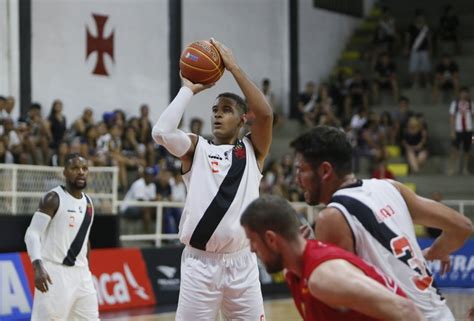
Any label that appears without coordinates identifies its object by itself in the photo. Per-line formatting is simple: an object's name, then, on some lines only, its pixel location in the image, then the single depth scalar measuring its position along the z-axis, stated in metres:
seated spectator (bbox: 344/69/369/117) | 25.52
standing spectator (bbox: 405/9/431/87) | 26.33
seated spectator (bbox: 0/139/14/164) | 15.77
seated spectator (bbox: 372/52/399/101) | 26.52
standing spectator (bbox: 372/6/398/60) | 27.64
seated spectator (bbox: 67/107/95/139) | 18.42
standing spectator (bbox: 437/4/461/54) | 27.09
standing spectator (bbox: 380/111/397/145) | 24.00
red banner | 14.16
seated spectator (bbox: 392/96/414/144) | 24.05
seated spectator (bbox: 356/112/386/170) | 23.02
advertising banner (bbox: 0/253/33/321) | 12.76
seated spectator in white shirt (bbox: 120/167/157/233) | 17.45
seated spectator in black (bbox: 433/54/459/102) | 25.59
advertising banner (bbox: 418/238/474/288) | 18.55
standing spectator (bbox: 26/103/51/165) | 16.72
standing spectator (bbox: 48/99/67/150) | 17.89
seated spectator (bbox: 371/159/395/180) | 20.25
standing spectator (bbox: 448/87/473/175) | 22.94
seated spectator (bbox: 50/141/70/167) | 16.40
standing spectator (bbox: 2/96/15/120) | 17.72
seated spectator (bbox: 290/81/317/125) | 25.14
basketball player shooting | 6.30
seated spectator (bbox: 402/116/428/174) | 23.70
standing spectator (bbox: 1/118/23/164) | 16.16
